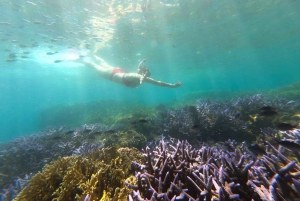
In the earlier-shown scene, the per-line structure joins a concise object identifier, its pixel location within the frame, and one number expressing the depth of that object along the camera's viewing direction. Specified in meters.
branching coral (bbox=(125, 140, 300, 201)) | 2.07
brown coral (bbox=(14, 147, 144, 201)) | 2.77
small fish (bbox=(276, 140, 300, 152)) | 2.74
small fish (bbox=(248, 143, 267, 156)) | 3.34
